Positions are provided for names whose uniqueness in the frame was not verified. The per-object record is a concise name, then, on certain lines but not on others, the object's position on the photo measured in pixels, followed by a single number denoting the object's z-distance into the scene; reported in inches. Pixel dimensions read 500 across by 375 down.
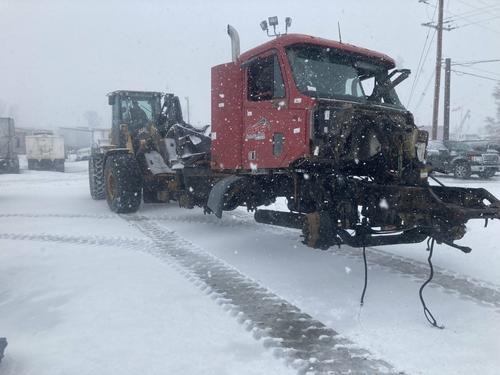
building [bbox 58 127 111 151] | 2504.9
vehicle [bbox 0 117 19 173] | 888.9
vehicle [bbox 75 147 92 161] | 1646.2
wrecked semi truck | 170.2
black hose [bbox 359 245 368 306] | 160.9
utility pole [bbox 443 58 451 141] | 1027.3
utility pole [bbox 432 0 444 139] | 975.6
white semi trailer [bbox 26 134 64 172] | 1096.8
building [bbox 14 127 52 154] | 1794.5
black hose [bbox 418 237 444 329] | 142.6
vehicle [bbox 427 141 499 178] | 702.5
